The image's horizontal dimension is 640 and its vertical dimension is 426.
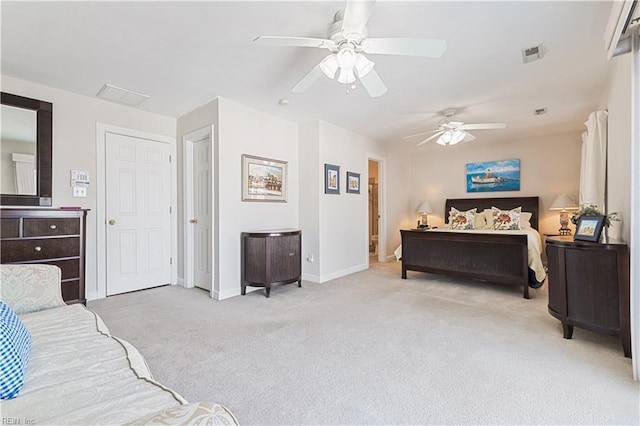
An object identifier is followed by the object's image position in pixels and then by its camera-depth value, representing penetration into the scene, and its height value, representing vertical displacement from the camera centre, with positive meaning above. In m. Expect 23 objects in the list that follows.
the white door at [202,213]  3.86 -0.02
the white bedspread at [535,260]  3.64 -0.62
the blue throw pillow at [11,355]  0.94 -0.49
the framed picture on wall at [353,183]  4.99 +0.49
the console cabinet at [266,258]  3.66 -0.59
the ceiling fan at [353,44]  1.78 +1.09
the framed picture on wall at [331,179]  4.49 +0.50
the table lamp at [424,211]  6.36 +0.00
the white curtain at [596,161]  3.27 +0.57
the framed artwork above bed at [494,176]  5.75 +0.70
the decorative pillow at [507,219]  4.98 -0.15
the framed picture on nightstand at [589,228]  2.38 -0.15
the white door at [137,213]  3.73 -0.01
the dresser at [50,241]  2.64 -0.27
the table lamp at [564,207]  4.97 +0.06
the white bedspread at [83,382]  0.86 -0.59
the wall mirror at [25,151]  2.92 +0.64
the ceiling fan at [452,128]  3.85 +1.10
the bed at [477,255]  3.67 -0.62
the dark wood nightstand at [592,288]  2.13 -0.60
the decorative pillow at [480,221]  5.31 -0.19
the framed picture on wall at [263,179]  3.90 +0.46
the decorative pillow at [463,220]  5.34 -0.17
